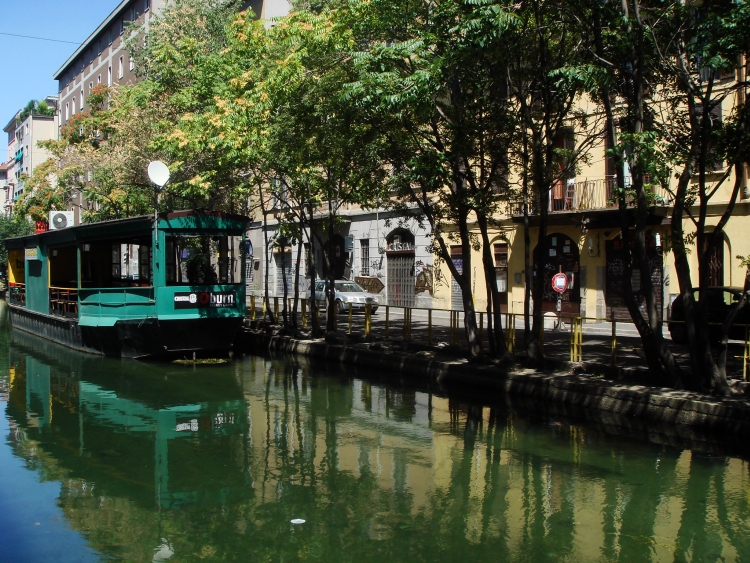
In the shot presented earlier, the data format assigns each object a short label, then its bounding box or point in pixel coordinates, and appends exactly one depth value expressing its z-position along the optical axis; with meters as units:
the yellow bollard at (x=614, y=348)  13.65
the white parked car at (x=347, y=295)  31.44
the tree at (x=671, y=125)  11.09
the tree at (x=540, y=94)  12.82
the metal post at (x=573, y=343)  14.25
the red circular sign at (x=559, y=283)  23.72
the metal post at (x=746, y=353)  11.85
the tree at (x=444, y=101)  12.45
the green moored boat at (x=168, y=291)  18.33
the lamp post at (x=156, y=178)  17.89
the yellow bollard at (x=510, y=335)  15.78
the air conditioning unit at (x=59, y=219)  32.02
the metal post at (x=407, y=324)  18.75
